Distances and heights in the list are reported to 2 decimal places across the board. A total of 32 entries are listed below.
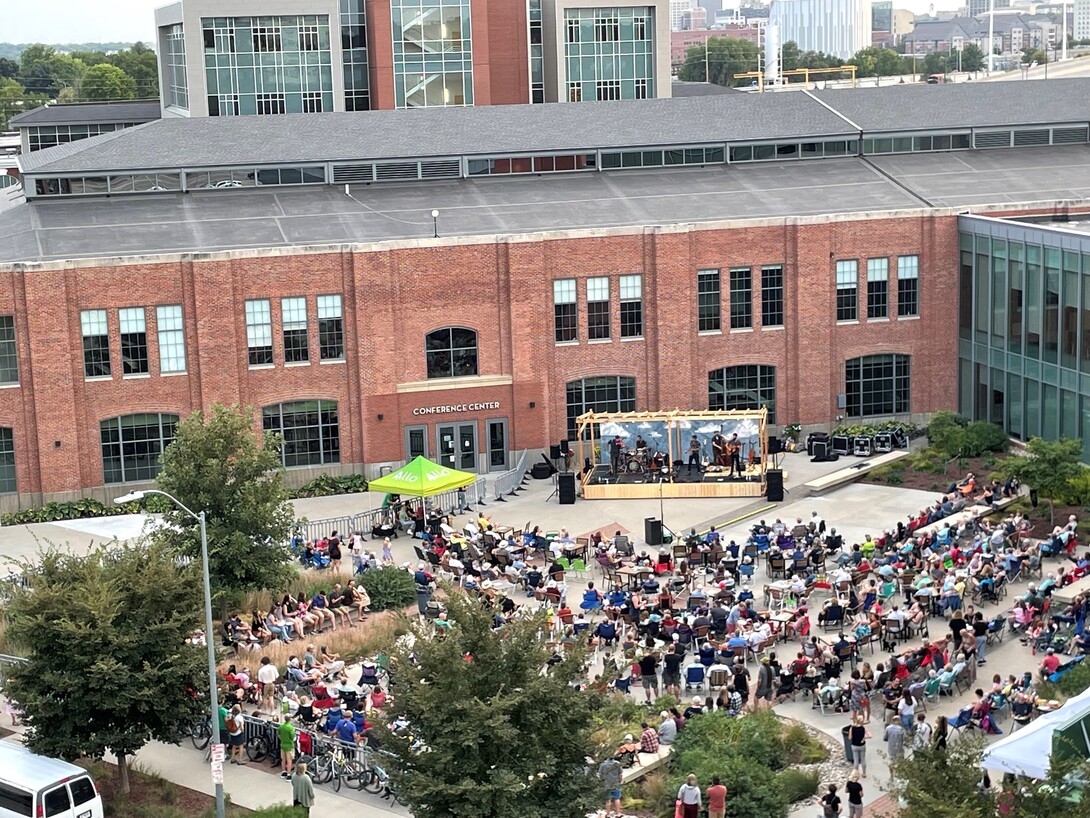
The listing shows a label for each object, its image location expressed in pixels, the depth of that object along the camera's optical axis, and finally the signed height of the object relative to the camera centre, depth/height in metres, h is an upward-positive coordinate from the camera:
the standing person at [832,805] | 29.30 -12.07
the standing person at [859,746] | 32.50 -12.35
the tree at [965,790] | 22.80 -9.45
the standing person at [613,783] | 29.72 -11.91
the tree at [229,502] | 41.69 -9.58
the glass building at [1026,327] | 53.09 -7.97
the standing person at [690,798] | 29.14 -11.83
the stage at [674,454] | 54.91 -11.74
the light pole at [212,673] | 30.94 -10.48
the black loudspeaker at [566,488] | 54.50 -12.30
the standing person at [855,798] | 29.69 -12.14
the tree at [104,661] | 32.41 -10.42
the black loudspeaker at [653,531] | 49.44 -12.46
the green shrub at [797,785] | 31.45 -12.67
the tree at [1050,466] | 47.50 -10.56
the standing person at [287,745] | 33.94 -12.51
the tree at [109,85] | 193.75 +2.45
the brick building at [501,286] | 54.97 -6.31
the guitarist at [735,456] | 55.38 -11.67
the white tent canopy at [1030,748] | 27.09 -10.50
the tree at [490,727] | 26.00 -9.55
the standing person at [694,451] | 56.25 -11.63
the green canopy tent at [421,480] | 50.22 -11.09
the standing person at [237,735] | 34.81 -12.62
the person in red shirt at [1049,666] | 35.41 -11.88
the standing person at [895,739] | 32.62 -12.27
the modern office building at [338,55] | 92.75 +2.42
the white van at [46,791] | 30.41 -11.99
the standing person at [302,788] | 31.55 -12.40
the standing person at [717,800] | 29.42 -11.99
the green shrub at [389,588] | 44.66 -12.62
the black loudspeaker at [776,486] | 53.75 -12.25
